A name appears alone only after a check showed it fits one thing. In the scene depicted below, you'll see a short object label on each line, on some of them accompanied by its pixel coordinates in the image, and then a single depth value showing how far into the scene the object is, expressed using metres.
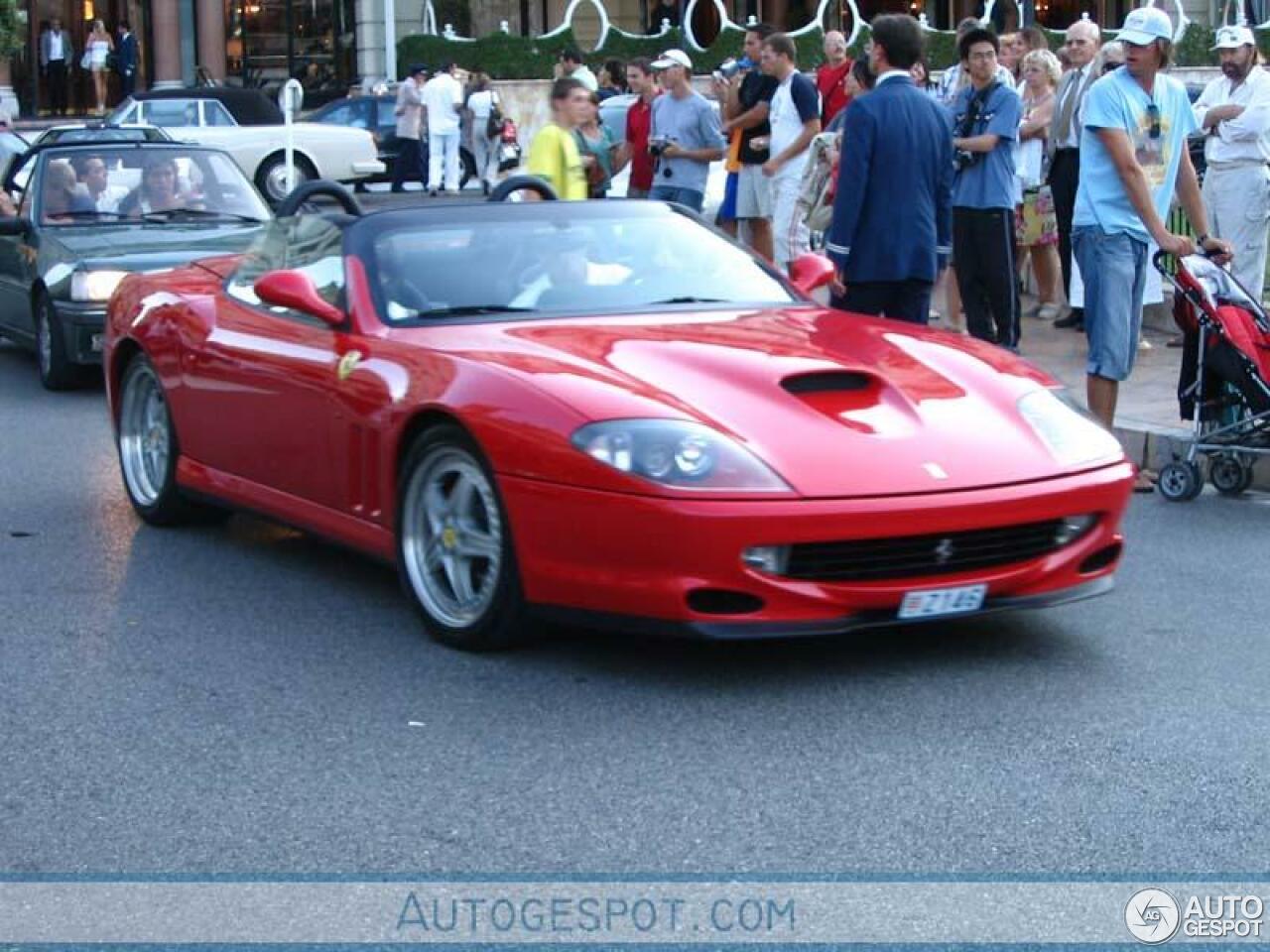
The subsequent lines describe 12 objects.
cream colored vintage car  29.11
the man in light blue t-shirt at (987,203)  11.57
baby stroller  8.81
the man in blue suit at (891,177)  9.10
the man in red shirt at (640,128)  14.97
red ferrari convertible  5.73
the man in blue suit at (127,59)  42.62
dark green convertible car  12.59
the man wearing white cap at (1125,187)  8.99
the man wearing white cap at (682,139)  14.29
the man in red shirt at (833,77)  15.05
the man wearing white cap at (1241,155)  12.35
